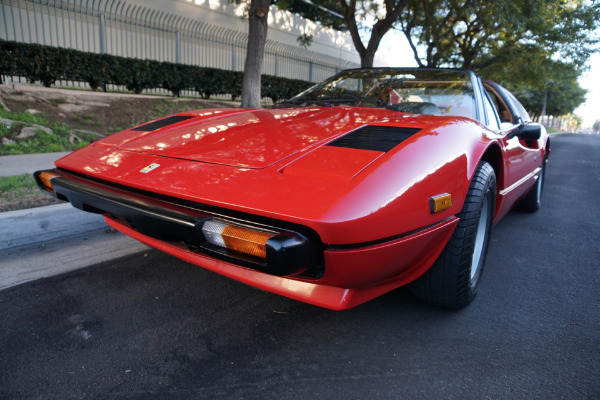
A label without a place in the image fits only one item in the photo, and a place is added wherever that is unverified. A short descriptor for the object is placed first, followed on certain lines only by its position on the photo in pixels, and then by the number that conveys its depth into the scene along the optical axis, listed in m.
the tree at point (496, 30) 9.99
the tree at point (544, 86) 16.28
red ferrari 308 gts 1.31
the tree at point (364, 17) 10.54
